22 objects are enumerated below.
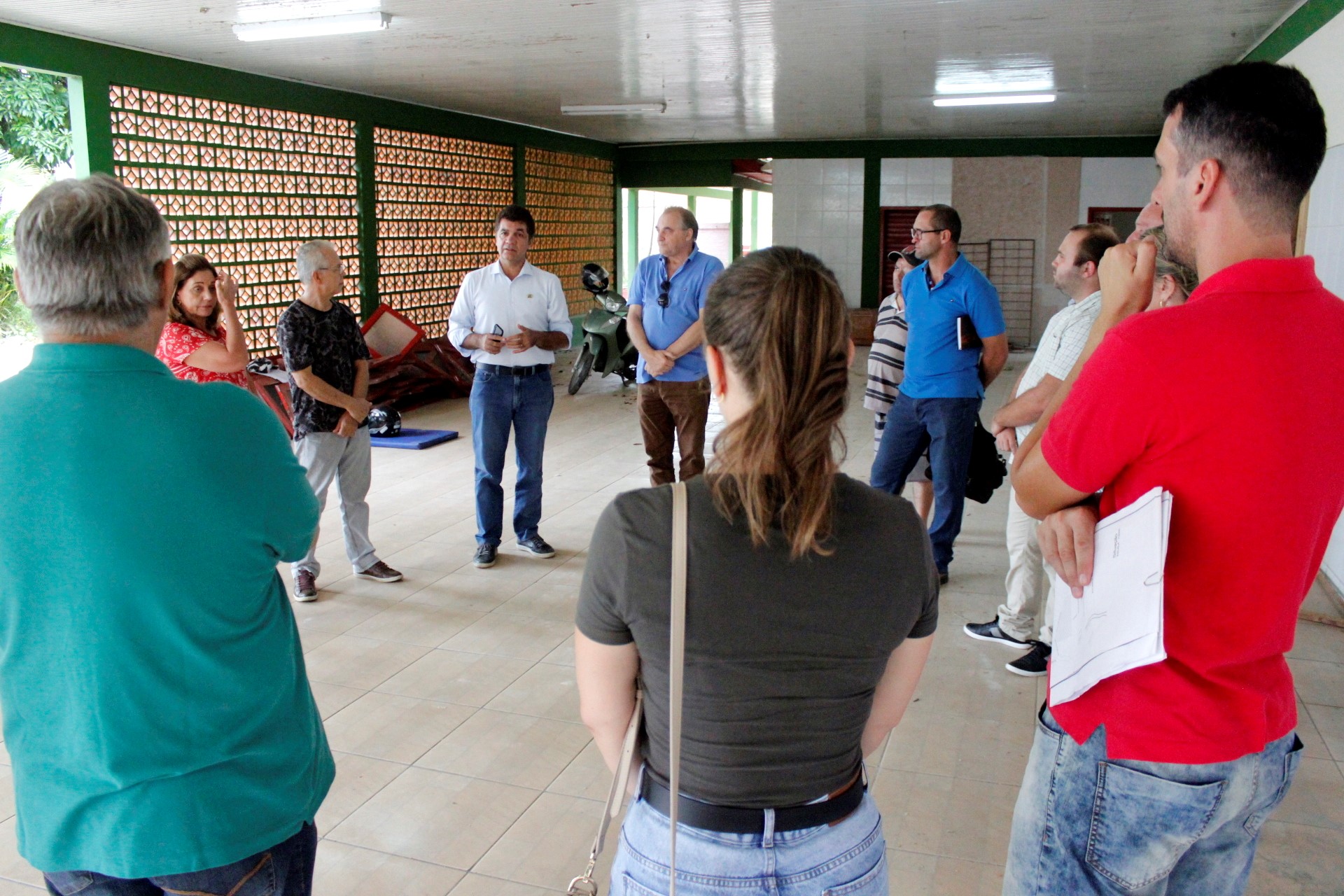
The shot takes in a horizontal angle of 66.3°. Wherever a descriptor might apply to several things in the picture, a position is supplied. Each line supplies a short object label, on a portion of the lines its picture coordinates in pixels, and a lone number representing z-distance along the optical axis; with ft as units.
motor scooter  34.50
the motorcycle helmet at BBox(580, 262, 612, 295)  37.68
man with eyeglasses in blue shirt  14.51
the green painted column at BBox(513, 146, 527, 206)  42.16
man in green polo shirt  4.23
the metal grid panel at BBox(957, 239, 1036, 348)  48.85
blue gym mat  26.08
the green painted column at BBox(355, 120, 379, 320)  32.50
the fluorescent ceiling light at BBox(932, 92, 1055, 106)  33.60
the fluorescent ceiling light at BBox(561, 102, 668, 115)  34.27
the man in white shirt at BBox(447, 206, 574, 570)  16.48
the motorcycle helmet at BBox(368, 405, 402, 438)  26.86
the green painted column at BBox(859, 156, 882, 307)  49.08
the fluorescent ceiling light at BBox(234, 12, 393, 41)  20.57
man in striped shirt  16.49
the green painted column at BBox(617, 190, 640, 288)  54.80
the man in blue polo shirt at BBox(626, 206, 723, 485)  17.08
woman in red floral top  12.62
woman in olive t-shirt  3.98
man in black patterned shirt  14.34
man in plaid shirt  11.24
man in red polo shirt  4.10
